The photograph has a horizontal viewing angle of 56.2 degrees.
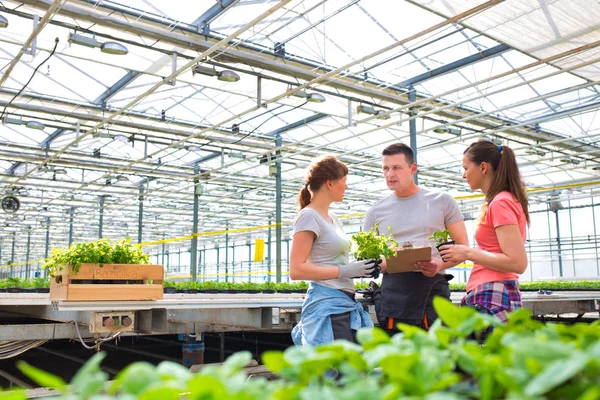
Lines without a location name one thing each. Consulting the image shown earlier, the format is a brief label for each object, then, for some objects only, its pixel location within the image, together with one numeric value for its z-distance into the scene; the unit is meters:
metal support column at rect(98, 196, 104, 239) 19.67
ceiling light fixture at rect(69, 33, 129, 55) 6.67
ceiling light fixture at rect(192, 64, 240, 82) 7.72
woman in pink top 2.06
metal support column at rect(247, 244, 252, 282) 30.23
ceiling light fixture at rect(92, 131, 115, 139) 10.91
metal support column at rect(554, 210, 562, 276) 19.25
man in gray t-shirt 2.28
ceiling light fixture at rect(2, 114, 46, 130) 10.04
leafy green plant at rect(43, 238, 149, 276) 3.43
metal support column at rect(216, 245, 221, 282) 33.69
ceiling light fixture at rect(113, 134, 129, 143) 11.05
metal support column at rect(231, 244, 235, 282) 29.06
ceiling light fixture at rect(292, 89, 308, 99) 8.74
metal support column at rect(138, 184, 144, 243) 17.61
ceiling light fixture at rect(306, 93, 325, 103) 8.91
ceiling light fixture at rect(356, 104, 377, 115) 9.66
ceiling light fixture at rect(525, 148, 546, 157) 12.75
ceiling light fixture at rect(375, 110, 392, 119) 9.71
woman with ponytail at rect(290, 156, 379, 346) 2.15
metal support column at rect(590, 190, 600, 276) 18.16
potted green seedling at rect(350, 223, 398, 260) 2.29
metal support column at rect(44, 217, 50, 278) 23.80
